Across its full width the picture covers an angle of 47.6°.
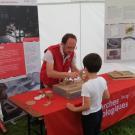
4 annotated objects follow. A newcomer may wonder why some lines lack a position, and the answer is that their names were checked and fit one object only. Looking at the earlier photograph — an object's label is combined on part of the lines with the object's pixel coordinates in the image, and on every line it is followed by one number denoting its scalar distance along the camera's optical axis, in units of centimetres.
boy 119
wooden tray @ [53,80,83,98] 138
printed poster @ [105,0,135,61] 224
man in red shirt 147
